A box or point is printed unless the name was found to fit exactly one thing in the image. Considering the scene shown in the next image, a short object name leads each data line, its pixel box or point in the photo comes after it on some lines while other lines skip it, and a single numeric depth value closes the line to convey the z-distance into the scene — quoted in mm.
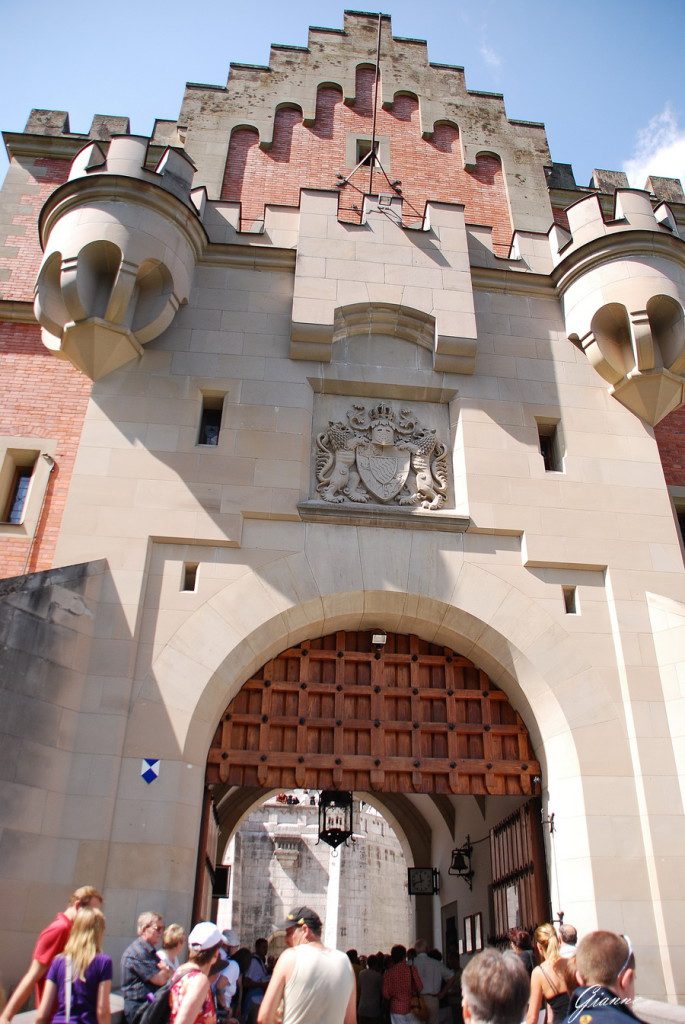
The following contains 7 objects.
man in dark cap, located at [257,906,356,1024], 4059
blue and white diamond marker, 8261
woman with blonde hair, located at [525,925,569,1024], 5543
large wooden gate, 9281
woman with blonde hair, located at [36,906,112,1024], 4453
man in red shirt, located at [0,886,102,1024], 4992
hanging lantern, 11594
